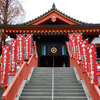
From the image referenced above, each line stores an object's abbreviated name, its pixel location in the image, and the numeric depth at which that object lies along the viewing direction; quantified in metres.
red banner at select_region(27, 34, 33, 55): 12.26
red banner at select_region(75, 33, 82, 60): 10.64
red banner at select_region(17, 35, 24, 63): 11.00
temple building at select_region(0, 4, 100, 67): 13.09
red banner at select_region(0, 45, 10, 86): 8.21
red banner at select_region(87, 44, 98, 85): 6.80
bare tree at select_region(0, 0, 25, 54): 18.25
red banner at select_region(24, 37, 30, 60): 11.66
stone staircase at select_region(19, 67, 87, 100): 7.54
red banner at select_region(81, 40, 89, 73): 7.93
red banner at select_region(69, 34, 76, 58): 11.86
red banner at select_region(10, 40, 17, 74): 9.16
